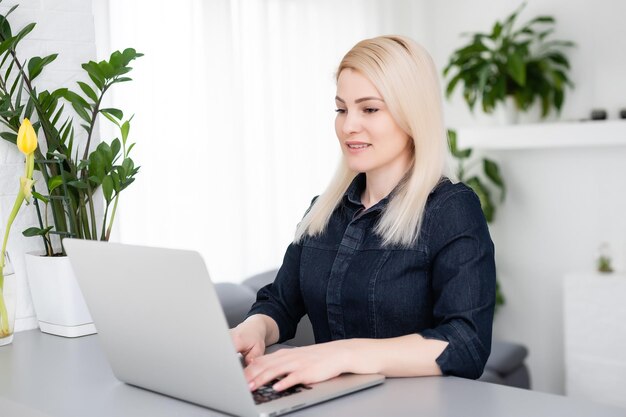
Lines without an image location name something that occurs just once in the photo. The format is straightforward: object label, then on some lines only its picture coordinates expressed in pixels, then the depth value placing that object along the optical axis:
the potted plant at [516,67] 4.26
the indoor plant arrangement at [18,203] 1.83
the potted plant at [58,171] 1.97
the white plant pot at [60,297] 1.98
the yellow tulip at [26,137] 1.83
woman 1.59
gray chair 3.24
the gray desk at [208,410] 1.26
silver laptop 1.21
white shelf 4.02
